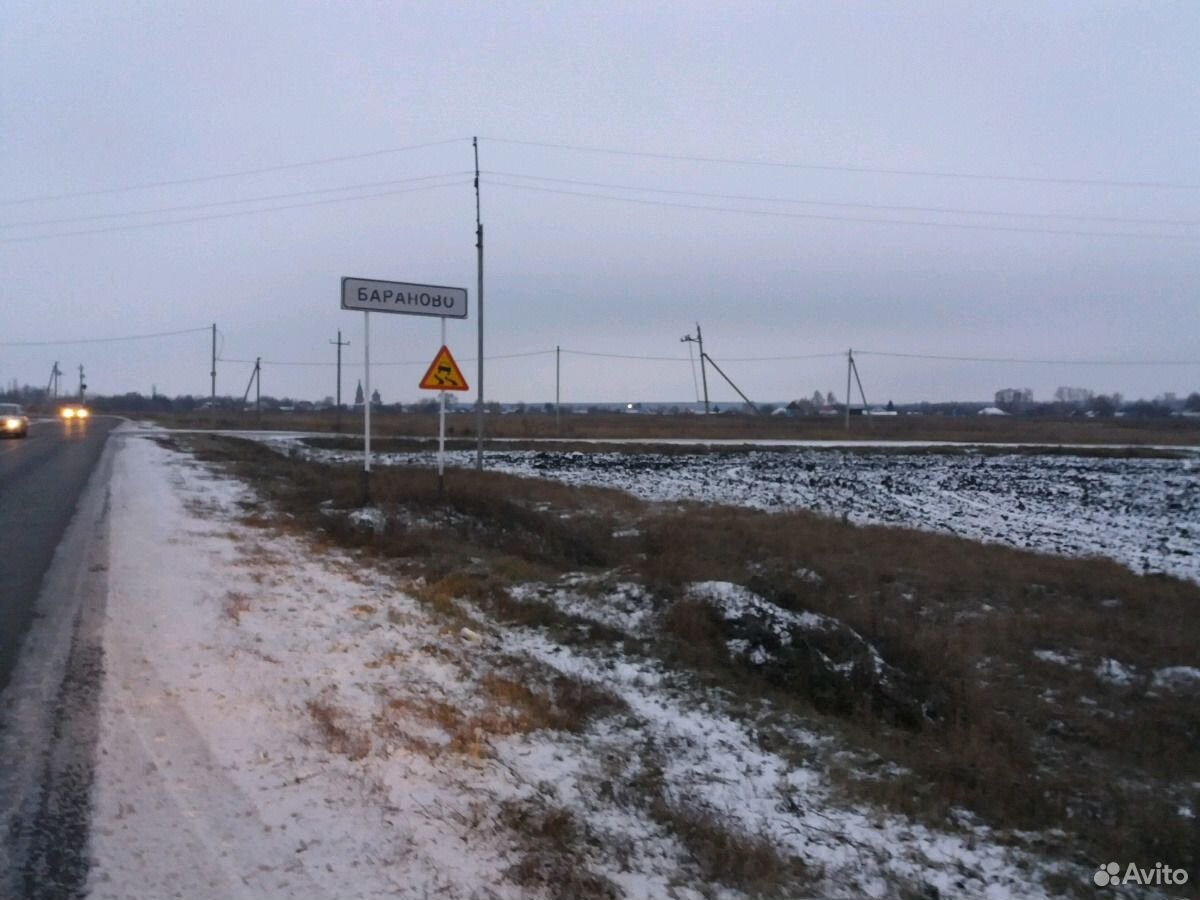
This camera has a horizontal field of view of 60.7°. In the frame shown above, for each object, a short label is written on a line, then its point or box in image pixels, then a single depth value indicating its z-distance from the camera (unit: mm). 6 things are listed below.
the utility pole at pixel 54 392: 149625
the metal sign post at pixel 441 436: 19031
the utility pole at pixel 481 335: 25375
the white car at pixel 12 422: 45156
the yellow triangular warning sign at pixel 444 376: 18281
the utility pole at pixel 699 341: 76625
